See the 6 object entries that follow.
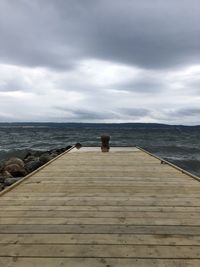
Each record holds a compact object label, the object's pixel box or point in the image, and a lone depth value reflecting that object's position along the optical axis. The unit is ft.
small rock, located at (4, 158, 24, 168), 22.81
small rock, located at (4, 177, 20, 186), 15.75
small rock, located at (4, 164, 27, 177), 20.59
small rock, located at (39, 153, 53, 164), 25.51
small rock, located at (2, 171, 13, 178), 19.14
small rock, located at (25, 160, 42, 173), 23.06
